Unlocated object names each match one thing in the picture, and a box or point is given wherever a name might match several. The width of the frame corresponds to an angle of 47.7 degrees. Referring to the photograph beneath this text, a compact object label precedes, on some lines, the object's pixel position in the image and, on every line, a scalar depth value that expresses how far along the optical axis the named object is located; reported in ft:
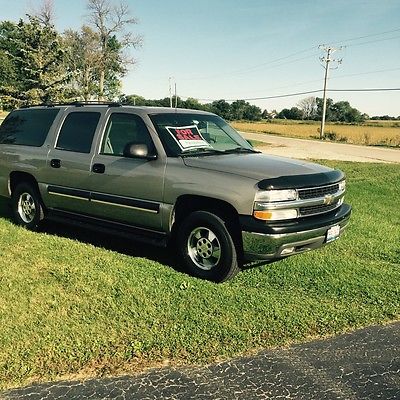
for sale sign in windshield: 16.70
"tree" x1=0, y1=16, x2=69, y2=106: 128.67
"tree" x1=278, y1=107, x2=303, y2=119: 337.72
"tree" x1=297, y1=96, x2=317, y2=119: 339.57
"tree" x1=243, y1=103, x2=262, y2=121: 312.50
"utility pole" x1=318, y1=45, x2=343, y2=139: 153.38
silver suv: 14.08
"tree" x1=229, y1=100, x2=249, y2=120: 302.86
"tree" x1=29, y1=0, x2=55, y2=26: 142.88
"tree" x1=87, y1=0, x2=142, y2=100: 170.30
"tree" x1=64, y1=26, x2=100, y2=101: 169.48
